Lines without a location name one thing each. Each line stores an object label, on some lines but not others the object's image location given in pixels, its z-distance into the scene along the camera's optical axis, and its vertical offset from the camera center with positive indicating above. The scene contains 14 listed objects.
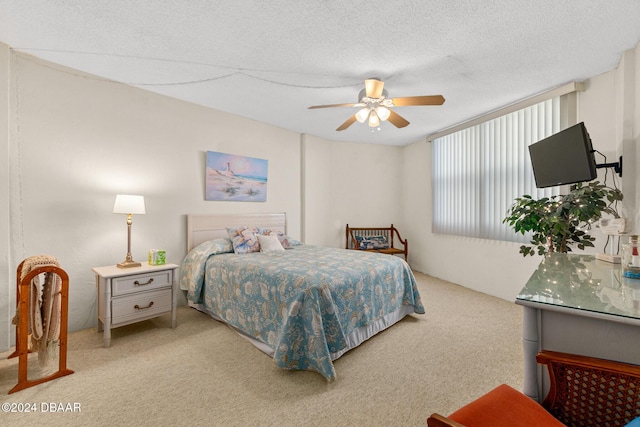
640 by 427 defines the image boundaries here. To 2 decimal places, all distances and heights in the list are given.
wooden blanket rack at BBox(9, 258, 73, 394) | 1.92 -0.70
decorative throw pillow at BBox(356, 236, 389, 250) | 5.34 -0.52
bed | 2.18 -0.73
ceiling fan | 2.56 +1.06
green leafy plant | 2.42 +0.00
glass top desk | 1.01 -0.41
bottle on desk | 1.52 -0.25
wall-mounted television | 2.29 +0.51
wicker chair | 0.97 -0.68
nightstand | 2.55 -0.76
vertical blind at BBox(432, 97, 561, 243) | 3.61 +0.67
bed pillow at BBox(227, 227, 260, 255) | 3.51 -0.32
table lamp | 2.79 +0.08
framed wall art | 3.92 +0.55
